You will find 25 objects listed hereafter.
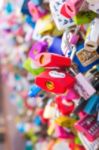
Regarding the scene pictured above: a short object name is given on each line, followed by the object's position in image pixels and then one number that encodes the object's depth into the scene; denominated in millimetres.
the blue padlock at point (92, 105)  375
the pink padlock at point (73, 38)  388
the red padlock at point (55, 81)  354
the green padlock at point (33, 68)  456
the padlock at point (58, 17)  382
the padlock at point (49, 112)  517
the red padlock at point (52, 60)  359
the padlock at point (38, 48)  444
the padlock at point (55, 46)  416
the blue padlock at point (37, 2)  467
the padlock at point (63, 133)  484
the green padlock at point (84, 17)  356
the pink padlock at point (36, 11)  474
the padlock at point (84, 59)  376
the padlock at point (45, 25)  465
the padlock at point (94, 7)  323
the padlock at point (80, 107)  392
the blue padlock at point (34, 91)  432
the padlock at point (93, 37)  344
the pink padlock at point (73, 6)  339
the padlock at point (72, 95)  393
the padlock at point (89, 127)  392
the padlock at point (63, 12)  369
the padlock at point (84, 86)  363
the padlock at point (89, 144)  396
